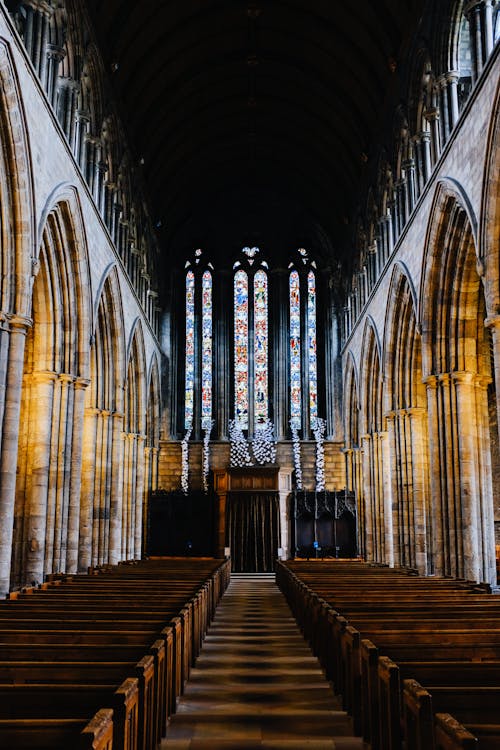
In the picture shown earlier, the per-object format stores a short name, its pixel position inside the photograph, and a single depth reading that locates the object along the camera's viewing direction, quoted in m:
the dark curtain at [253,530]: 25.09
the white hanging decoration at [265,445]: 28.02
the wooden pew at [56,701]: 3.46
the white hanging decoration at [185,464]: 28.23
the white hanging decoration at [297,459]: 27.97
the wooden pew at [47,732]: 2.91
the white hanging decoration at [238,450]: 28.03
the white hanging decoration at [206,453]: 28.19
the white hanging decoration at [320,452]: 28.11
